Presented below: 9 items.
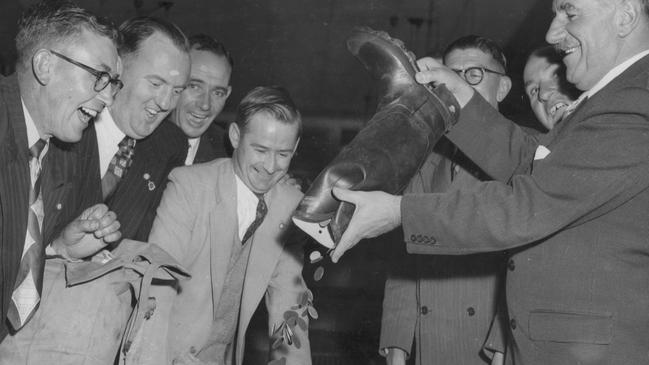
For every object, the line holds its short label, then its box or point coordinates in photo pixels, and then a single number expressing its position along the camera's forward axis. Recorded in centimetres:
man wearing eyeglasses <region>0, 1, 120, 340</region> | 197
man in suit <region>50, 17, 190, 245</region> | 259
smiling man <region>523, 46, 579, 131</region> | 269
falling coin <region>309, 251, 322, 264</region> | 185
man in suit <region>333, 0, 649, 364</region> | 168
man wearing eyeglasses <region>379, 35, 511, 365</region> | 246
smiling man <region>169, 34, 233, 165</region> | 337
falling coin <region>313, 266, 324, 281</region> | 182
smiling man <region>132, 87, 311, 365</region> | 246
